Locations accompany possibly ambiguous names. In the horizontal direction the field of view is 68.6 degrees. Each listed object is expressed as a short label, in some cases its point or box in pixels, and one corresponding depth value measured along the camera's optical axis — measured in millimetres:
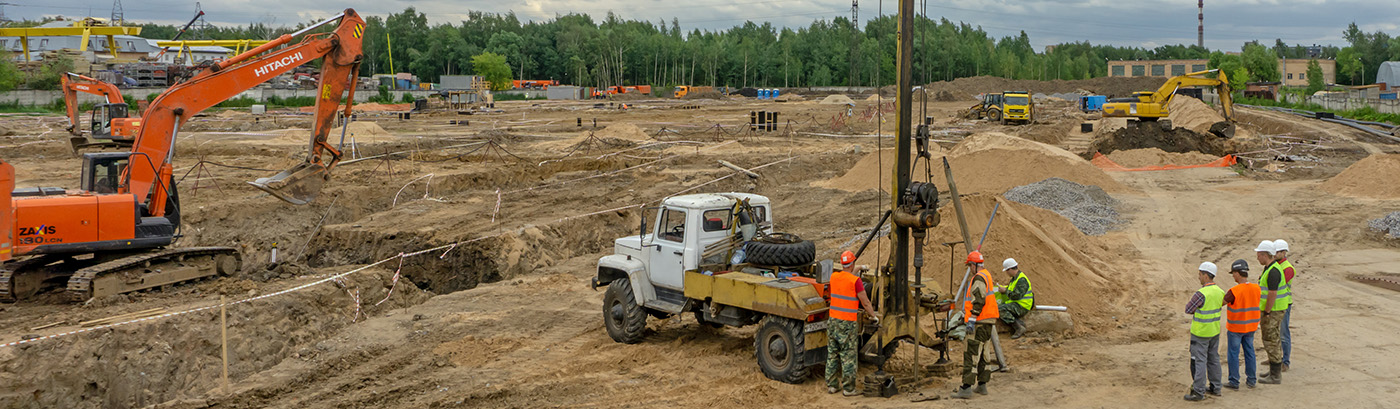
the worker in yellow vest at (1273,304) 10648
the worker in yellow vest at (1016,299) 12938
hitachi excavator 14656
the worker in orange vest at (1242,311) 10336
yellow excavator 39781
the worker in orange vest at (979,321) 10250
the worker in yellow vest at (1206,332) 9992
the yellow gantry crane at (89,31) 87156
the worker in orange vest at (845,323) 10344
